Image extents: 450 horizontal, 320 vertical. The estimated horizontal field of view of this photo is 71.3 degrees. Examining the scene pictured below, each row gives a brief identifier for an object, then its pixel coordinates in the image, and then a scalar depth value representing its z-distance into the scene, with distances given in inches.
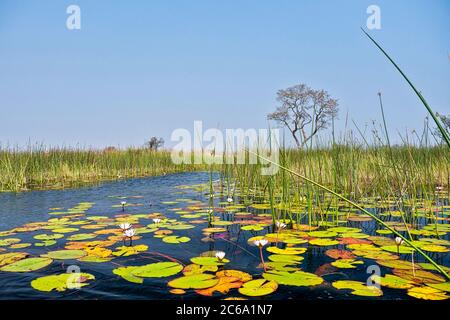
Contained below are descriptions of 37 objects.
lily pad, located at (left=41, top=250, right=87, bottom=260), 86.7
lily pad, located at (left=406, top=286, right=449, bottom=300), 61.1
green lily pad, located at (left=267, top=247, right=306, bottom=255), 89.5
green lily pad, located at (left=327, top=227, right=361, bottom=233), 112.7
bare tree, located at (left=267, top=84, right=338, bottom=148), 1145.4
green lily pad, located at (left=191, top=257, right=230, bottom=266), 80.4
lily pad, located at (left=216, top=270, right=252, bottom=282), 71.3
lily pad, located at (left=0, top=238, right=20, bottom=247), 102.0
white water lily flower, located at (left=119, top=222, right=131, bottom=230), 105.8
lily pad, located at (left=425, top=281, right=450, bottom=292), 64.4
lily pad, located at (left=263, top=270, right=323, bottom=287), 68.2
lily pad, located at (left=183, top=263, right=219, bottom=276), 75.4
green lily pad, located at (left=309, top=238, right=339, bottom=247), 96.1
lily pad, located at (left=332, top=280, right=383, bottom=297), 63.6
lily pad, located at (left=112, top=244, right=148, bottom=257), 90.0
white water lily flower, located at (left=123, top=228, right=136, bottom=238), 95.6
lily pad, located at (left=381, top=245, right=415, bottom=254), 88.7
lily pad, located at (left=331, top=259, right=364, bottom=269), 79.0
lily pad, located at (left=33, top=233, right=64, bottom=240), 108.1
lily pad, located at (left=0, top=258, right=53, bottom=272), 78.7
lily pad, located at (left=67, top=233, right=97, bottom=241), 107.7
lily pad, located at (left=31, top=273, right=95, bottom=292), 68.1
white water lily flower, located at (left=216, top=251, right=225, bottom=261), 78.6
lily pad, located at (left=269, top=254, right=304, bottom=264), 82.2
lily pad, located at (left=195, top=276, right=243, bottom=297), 64.5
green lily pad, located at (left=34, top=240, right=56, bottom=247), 100.7
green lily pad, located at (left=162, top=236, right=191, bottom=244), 102.6
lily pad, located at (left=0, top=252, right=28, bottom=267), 84.4
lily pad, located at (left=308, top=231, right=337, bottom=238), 106.8
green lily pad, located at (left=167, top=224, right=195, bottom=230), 120.9
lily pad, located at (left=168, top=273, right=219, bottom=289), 66.5
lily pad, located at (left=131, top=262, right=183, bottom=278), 73.5
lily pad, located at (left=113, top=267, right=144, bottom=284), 71.8
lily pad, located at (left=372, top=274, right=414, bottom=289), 67.2
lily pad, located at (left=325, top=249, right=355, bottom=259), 86.9
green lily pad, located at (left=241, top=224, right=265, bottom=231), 118.6
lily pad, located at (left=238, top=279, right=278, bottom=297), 63.1
